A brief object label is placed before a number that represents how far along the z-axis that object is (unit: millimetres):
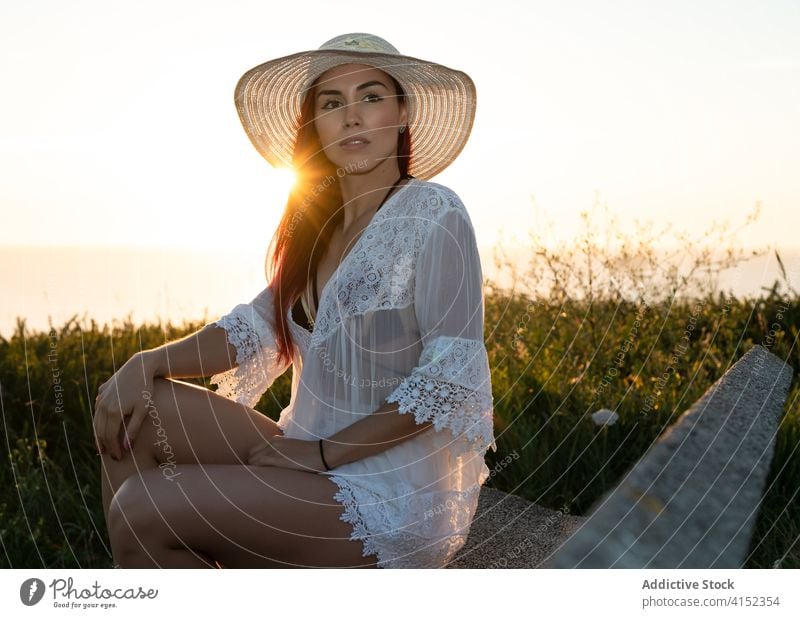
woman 1977
